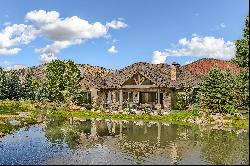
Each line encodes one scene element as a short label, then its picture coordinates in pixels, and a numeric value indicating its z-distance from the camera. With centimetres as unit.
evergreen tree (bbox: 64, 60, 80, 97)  3598
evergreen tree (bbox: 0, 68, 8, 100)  4532
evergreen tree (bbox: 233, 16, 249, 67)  2206
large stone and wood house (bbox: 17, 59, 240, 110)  3105
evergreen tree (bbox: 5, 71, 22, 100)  4605
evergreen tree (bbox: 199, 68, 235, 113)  2459
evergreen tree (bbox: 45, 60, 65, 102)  4366
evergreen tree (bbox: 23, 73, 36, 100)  4909
